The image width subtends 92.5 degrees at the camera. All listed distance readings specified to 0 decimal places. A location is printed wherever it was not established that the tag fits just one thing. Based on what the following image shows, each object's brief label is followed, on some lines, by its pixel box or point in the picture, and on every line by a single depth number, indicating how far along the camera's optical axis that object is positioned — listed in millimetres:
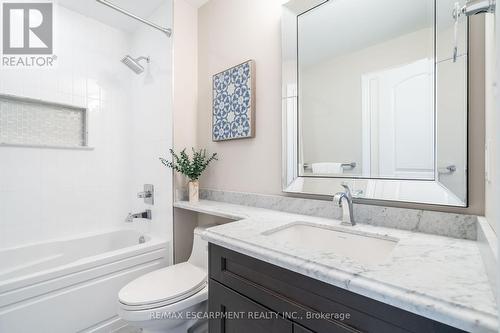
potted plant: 1754
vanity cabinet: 559
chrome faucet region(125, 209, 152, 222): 2020
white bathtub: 1235
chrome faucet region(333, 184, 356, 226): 1067
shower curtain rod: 1551
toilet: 1147
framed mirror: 925
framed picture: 1589
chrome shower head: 1925
